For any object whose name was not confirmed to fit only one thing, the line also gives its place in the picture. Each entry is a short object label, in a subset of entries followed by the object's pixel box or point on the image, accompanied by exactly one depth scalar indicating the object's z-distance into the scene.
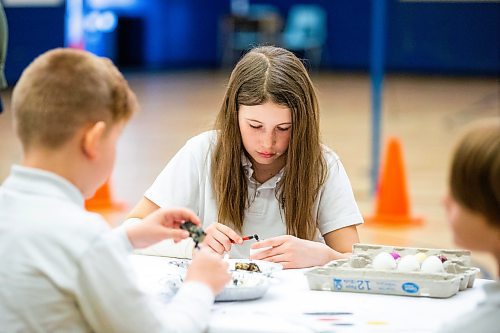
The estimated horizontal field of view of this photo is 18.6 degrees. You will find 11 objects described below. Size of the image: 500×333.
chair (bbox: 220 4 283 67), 28.44
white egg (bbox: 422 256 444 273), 3.64
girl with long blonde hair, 4.52
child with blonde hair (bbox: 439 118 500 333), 2.58
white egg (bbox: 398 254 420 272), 3.64
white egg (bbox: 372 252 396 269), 3.66
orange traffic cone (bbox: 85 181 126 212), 10.24
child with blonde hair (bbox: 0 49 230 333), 2.72
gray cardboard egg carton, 3.47
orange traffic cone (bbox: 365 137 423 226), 9.90
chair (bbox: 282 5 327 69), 28.13
